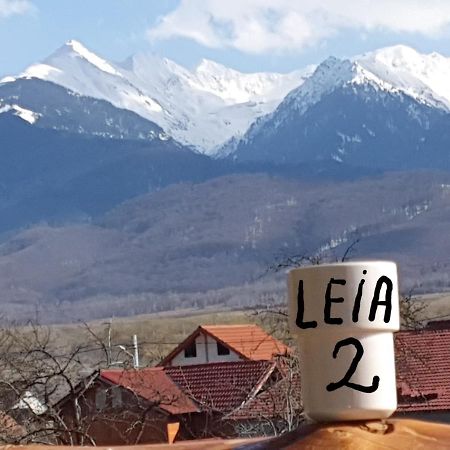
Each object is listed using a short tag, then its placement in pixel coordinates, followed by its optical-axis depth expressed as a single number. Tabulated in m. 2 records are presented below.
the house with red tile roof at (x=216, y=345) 39.44
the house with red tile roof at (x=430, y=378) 22.03
